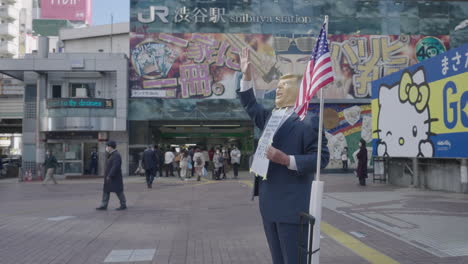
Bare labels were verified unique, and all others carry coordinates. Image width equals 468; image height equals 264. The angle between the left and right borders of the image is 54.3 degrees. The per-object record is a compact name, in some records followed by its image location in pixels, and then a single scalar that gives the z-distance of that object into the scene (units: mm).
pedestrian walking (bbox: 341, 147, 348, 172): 27125
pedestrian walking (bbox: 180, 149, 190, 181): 22959
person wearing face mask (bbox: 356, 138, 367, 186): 16891
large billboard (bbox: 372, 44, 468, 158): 12805
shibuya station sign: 28062
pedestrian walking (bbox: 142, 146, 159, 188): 17203
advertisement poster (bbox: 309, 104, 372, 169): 27875
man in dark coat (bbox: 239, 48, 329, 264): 3273
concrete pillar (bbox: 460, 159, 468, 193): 12977
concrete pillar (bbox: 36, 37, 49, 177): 27047
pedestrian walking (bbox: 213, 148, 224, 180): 22672
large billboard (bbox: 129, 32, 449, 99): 27938
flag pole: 3215
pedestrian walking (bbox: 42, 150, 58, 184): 20641
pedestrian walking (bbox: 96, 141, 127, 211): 10977
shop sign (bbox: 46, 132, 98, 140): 27656
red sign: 47344
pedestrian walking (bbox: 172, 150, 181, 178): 26022
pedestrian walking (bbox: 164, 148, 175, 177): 24844
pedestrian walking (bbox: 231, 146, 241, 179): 23688
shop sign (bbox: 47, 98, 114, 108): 26688
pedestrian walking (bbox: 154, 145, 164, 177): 25984
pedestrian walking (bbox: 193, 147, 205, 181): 21517
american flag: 3416
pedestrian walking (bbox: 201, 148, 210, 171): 26297
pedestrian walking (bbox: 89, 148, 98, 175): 27094
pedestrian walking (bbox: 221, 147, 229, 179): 23625
